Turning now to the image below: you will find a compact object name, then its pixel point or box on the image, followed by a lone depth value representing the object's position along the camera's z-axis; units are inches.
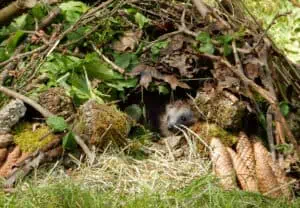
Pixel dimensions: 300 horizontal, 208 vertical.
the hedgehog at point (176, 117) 277.3
